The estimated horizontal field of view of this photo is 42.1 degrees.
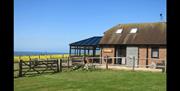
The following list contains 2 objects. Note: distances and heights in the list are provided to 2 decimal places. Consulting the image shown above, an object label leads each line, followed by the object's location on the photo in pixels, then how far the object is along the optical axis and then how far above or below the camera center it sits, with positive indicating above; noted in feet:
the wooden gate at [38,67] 52.89 -3.92
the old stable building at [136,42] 68.40 +2.56
